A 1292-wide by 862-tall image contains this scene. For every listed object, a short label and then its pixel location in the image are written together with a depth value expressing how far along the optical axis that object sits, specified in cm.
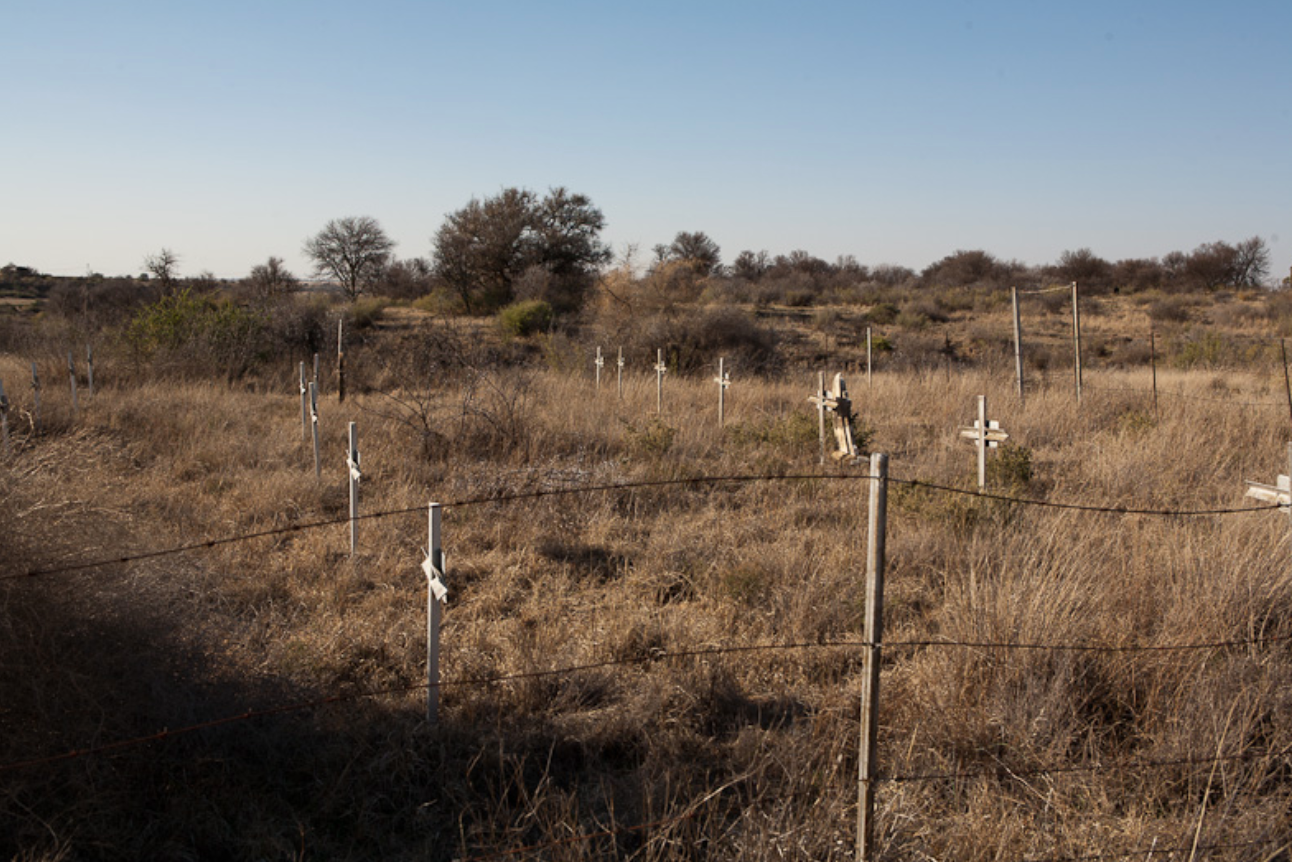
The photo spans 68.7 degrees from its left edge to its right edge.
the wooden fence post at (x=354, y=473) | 688
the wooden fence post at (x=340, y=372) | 1444
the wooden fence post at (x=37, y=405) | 1117
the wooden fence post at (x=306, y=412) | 1133
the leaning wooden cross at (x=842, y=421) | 888
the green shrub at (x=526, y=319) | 2544
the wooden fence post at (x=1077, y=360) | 1387
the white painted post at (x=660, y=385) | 1412
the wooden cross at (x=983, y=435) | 816
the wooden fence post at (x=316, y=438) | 888
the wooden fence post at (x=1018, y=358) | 1359
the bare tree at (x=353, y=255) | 3719
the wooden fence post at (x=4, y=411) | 774
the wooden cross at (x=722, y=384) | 1324
